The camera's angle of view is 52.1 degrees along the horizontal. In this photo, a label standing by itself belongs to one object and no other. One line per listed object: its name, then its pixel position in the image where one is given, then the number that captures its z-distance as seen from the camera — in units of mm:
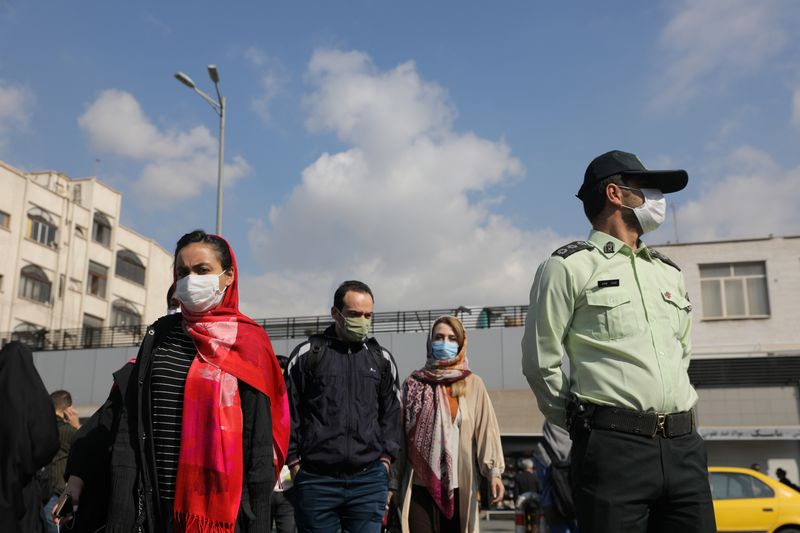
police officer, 3135
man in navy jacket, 5180
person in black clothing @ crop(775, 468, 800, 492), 23358
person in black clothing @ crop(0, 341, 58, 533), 4820
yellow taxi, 13141
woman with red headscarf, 3381
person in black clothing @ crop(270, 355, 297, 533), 7207
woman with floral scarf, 5816
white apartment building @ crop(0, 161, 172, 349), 47656
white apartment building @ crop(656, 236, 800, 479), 28797
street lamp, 23094
